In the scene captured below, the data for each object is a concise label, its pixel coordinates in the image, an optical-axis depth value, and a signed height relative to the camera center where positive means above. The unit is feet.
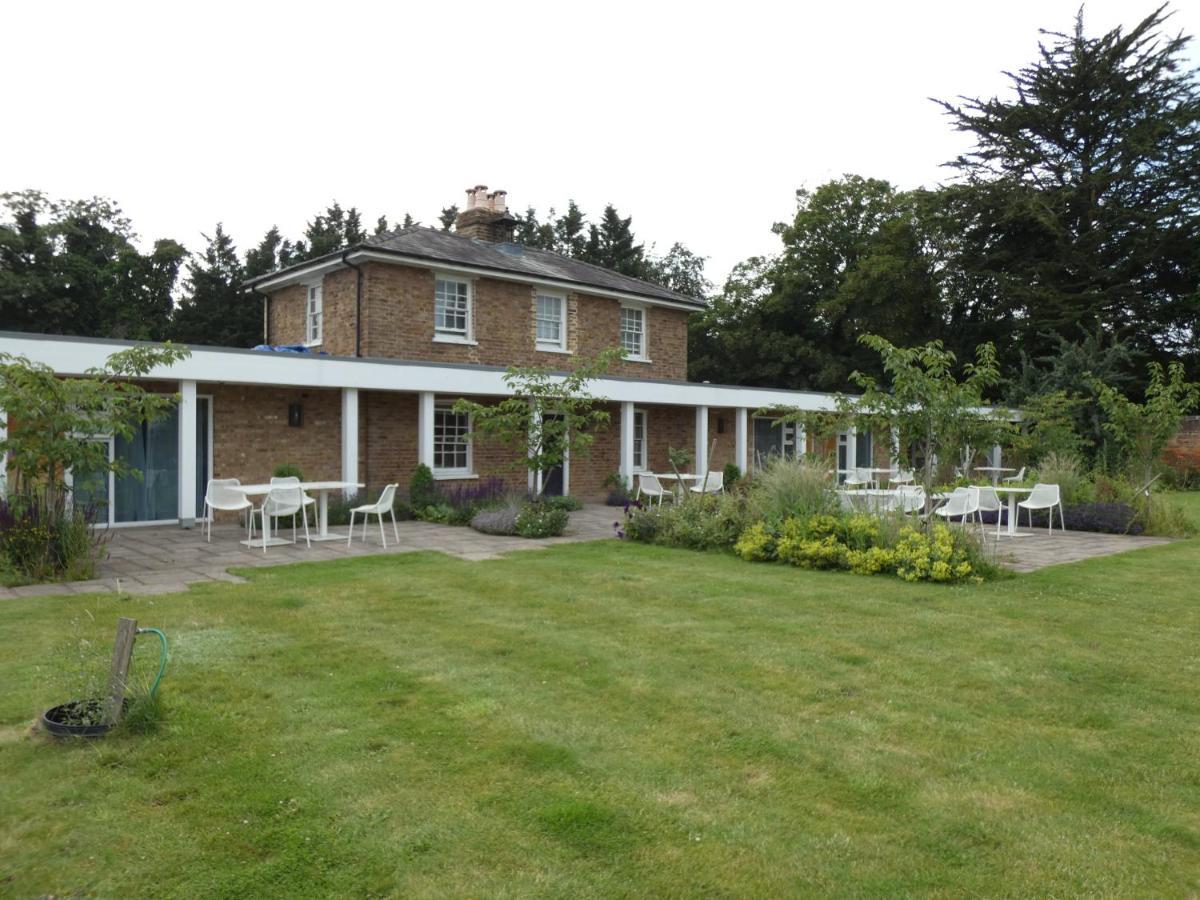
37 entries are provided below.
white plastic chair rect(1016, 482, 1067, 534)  45.98 -2.24
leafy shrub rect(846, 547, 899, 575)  31.71 -3.88
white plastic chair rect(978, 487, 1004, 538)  45.57 -2.43
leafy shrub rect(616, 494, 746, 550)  38.34 -3.14
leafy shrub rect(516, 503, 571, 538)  42.68 -3.36
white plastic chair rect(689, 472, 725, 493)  54.95 -1.78
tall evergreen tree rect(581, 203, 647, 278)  154.20 +36.48
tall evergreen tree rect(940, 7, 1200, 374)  102.22 +31.03
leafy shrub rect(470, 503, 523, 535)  43.52 -3.38
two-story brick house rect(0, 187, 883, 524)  47.78 +4.71
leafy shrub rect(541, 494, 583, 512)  55.70 -3.23
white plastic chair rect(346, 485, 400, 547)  39.04 -2.34
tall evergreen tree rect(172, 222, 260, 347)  127.34 +21.52
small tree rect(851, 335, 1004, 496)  33.53 +2.00
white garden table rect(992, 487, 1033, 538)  45.23 -3.18
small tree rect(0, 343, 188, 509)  28.35 +1.23
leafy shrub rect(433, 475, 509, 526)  48.55 -2.67
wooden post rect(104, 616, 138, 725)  14.51 -3.67
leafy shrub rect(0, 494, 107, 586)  28.78 -2.98
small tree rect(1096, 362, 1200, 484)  48.06 +1.92
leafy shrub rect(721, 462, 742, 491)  70.03 -1.64
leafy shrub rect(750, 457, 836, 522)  36.86 -1.65
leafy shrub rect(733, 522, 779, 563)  35.04 -3.68
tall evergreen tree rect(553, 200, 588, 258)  161.17 +41.48
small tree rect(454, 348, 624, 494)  43.39 +1.71
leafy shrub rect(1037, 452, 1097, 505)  51.75 -1.50
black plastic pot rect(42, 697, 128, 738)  14.17 -4.38
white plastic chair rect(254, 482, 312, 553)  36.95 -2.04
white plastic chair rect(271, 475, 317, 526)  38.96 -1.34
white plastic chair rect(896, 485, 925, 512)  37.86 -2.06
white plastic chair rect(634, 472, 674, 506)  54.40 -2.03
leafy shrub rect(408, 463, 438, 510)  51.26 -2.17
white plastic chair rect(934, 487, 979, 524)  39.70 -2.31
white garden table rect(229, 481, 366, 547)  37.72 -2.58
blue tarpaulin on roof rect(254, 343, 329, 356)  55.88 +6.88
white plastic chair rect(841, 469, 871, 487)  50.96 -1.52
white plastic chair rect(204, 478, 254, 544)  37.37 -1.90
